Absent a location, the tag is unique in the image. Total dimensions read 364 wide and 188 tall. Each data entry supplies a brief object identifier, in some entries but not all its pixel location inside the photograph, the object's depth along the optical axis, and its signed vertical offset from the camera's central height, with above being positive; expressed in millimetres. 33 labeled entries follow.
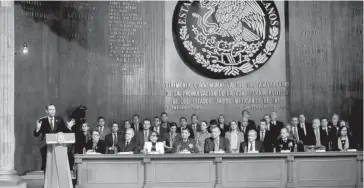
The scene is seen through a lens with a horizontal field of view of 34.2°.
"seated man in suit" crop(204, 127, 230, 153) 10465 -826
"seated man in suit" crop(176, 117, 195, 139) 12110 -573
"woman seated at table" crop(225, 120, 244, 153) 11172 -759
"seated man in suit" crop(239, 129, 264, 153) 10445 -872
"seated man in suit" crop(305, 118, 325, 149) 11656 -781
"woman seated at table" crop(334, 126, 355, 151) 10922 -852
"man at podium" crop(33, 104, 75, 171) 10102 -459
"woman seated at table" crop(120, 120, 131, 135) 11823 -572
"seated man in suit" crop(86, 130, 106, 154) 10750 -863
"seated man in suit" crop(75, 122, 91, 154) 11086 -758
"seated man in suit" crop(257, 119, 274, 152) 10789 -775
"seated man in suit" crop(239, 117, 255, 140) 12010 -608
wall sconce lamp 12188 +1015
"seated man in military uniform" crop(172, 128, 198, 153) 10438 -850
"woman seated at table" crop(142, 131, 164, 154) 10352 -860
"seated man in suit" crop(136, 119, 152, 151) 11323 -725
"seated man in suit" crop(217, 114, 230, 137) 12375 -588
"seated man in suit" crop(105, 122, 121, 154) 11115 -786
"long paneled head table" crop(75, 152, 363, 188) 10031 -1260
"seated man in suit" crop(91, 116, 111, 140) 11931 -622
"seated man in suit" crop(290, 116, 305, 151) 11799 -694
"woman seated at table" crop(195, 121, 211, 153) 11327 -751
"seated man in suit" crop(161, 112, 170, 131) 12367 -477
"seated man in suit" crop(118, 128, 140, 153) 10734 -857
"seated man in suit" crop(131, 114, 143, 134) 12328 -558
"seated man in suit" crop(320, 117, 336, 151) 11266 -739
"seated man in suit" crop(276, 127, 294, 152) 10492 -818
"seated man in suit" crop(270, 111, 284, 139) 11798 -578
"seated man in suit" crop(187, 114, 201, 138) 12438 -594
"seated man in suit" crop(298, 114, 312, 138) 11832 -601
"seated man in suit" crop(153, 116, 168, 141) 12008 -628
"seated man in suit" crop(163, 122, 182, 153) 11258 -785
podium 8188 -913
